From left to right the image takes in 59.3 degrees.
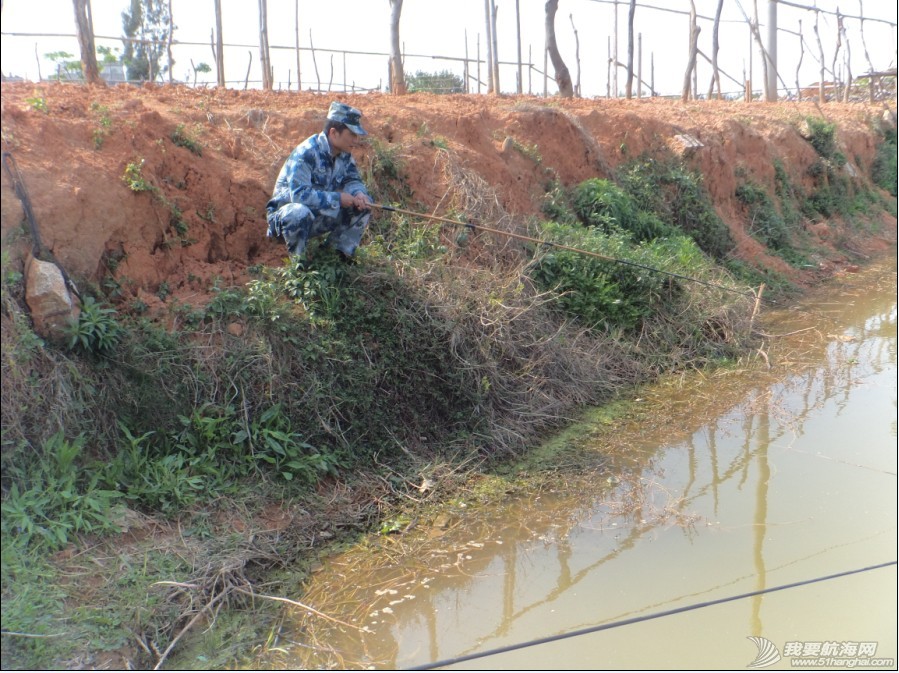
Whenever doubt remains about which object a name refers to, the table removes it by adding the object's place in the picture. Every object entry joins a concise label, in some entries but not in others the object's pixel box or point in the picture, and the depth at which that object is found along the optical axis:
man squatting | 4.37
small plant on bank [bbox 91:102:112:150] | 4.62
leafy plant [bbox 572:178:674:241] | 7.49
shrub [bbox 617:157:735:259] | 8.56
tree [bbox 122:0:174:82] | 13.35
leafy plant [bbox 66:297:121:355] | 3.75
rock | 3.67
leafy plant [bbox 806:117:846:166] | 12.70
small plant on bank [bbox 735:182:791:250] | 9.95
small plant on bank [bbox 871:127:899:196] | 14.23
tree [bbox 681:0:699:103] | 13.85
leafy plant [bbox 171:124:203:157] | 4.99
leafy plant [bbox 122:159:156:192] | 4.56
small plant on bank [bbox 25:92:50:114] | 4.56
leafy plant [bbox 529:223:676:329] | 6.07
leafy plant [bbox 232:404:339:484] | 3.98
